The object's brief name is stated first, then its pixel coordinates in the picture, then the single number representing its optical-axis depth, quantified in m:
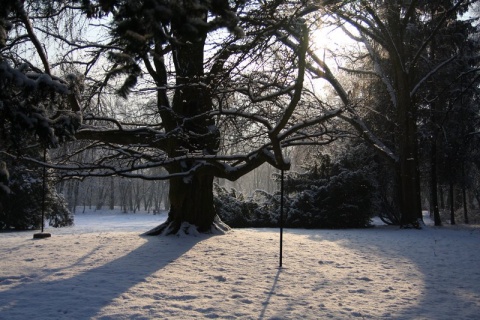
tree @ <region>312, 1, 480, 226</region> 16.19
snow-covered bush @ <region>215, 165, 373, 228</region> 16.91
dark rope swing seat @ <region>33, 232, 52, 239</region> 10.79
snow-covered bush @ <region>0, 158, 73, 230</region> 14.86
